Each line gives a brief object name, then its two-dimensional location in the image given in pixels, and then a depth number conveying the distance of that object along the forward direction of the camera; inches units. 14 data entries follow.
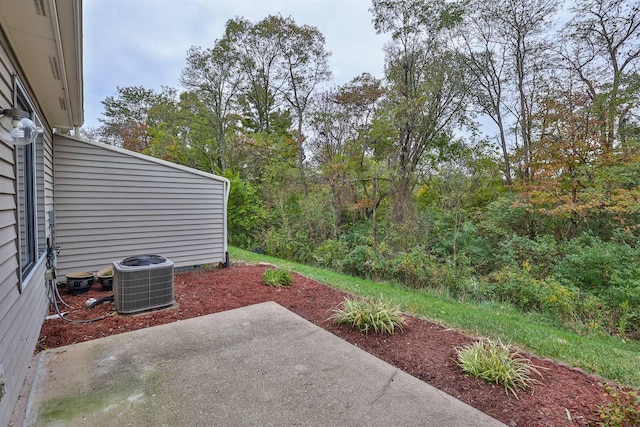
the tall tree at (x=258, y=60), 494.3
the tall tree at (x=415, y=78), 346.3
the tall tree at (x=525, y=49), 333.7
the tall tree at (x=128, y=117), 648.4
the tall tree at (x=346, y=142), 401.4
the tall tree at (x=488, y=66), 363.3
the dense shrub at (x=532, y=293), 184.1
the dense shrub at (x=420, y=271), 238.5
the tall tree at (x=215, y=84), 499.5
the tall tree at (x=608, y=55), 272.1
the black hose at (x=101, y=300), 138.9
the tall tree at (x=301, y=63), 488.1
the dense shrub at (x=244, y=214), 426.3
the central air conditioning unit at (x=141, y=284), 130.6
